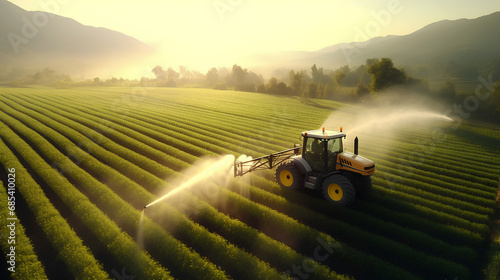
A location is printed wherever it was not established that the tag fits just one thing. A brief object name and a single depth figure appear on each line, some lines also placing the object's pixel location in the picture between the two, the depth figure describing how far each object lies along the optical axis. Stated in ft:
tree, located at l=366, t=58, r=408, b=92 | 151.05
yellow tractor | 31.35
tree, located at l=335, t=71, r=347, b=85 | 226.85
